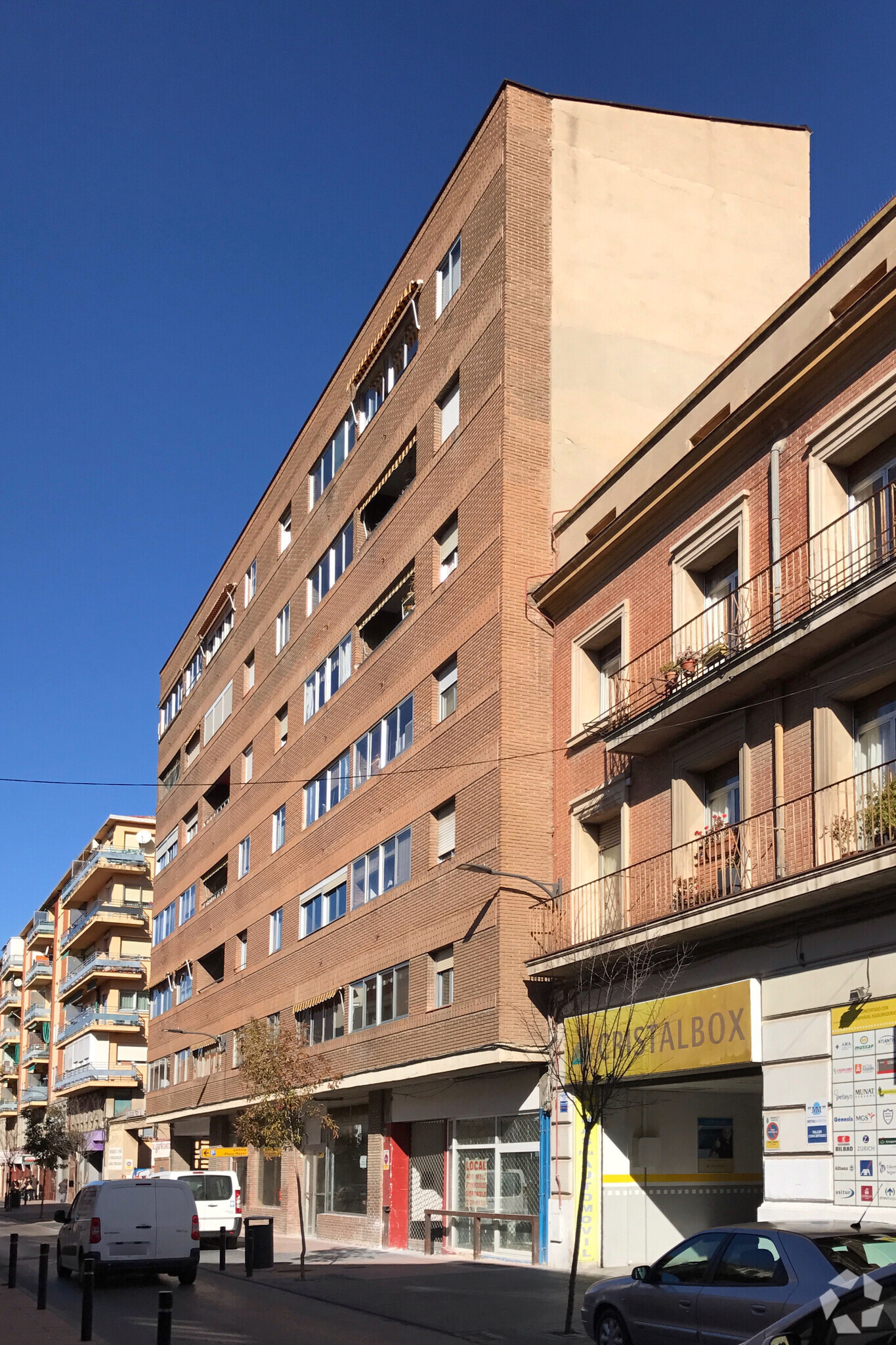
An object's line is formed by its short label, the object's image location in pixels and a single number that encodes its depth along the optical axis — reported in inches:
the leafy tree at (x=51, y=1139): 2546.8
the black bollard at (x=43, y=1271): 717.9
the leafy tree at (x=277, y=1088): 1018.7
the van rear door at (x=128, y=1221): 866.8
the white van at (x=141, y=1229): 864.9
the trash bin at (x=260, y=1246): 927.7
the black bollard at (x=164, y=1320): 462.0
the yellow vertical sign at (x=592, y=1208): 839.1
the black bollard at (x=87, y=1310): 577.0
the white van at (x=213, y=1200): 1174.3
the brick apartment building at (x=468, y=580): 972.6
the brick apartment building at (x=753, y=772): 628.7
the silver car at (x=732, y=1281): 412.8
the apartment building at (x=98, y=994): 2603.3
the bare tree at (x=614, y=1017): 733.9
